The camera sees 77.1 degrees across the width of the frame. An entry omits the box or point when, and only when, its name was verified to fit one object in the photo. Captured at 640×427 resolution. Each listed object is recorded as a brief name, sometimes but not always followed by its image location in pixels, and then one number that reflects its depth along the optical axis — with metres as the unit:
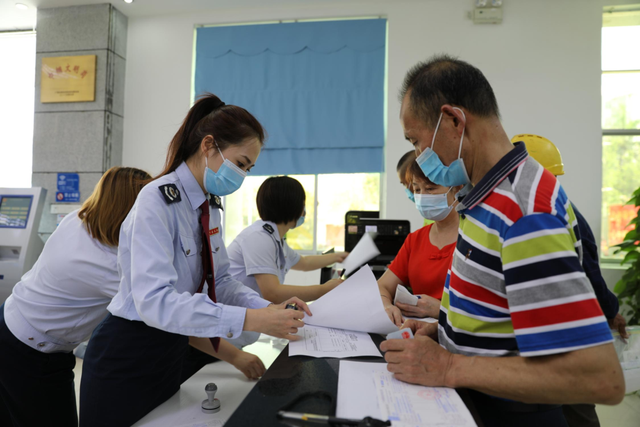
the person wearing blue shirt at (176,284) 0.99
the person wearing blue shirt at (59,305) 1.58
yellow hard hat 1.60
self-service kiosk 3.72
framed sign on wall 4.45
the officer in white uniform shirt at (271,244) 2.06
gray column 4.45
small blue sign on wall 4.46
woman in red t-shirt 1.64
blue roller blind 4.27
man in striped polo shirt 0.61
